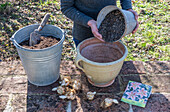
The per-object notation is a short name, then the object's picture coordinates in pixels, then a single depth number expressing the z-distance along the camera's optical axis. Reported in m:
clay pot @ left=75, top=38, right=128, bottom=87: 1.91
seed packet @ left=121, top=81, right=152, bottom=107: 2.03
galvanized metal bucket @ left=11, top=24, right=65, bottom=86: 1.93
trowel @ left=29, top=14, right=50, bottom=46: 2.06
